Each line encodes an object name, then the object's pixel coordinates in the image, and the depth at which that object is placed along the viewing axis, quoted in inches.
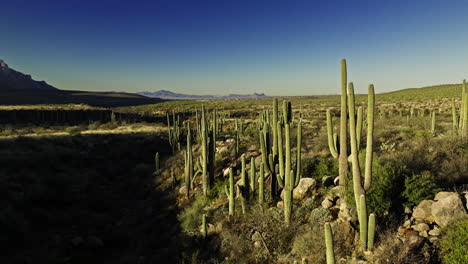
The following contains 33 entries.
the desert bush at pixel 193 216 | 350.8
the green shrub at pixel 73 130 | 1079.7
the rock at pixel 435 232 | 203.6
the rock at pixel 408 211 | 235.8
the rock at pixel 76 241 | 357.2
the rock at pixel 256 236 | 276.0
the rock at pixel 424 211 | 220.1
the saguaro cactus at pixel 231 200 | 339.3
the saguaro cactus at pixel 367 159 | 222.2
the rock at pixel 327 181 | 323.9
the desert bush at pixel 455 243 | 175.9
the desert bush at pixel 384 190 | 241.6
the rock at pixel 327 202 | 277.1
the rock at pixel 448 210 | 204.5
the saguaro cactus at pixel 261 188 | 328.8
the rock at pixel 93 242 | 362.3
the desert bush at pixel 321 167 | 355.9
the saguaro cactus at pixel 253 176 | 356.4
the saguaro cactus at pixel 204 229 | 321.1
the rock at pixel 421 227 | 209.6
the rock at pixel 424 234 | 205.5
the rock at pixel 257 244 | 272.9
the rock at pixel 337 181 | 316.3
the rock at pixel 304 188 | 319.3
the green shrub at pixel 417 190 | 237.0
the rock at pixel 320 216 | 259.6
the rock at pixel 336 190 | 288.2
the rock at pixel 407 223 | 221.5
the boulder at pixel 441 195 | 219.2
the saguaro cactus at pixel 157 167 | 669.9
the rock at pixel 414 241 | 196.8
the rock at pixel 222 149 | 629.3
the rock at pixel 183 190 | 492.8
